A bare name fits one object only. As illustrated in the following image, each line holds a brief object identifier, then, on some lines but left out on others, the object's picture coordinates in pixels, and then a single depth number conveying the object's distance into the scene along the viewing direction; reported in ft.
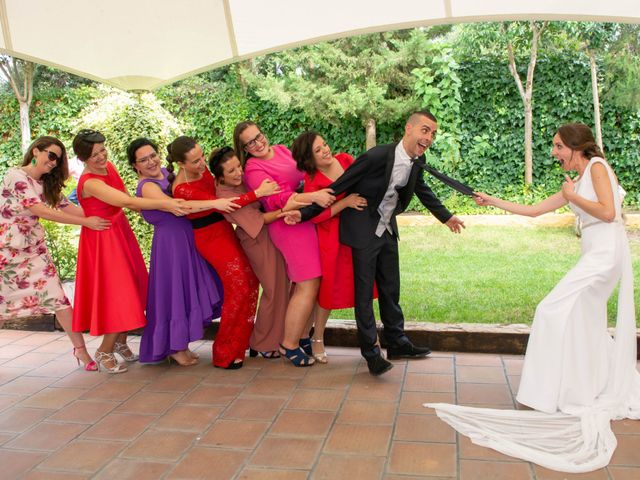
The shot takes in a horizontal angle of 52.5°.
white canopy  15.16
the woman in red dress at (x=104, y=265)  14.33
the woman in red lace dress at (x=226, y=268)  14.67
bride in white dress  11.36
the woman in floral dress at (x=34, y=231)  14.57
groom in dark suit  13.67
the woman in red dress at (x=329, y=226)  14.10
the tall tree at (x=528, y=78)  34.27
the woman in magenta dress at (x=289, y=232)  14.52
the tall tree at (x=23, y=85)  41.75
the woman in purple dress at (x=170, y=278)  14.69
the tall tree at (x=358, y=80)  36.50
